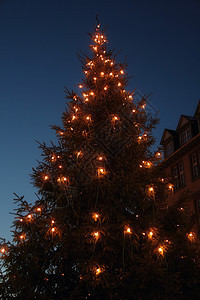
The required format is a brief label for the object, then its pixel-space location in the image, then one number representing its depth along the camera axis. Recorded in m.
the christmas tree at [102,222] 7.19
